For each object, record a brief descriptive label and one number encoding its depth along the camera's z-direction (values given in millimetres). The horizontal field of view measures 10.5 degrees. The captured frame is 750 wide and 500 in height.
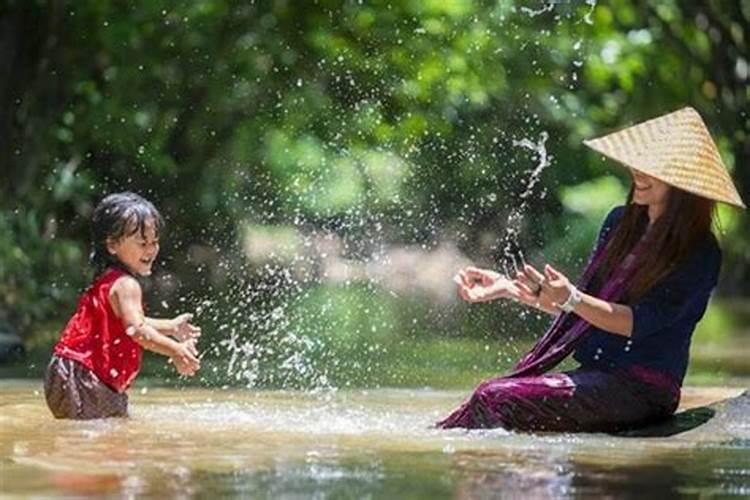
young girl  17359
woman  15860
